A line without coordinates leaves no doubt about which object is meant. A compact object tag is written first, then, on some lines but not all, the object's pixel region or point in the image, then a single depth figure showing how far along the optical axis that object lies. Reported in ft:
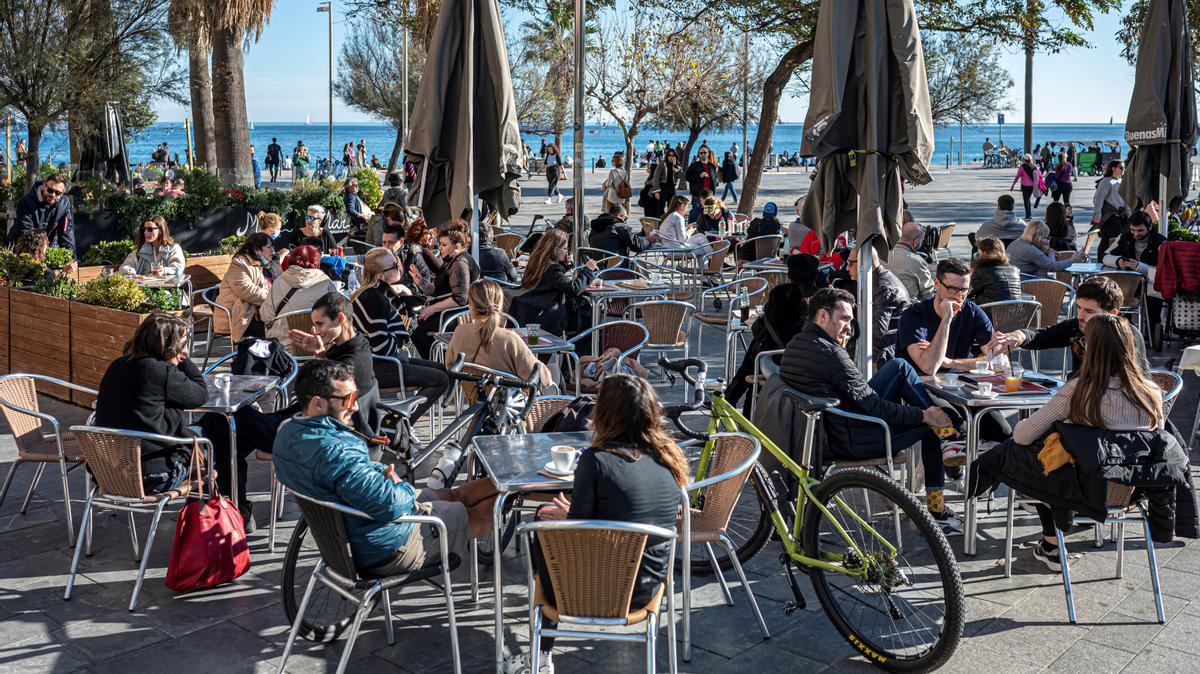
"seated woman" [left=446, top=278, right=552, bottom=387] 22.20
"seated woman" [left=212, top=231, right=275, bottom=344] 30.86
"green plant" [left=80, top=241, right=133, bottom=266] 41.14
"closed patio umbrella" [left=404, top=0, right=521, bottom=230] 26.91
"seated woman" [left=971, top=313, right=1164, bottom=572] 16.49
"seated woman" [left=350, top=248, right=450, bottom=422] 25.72
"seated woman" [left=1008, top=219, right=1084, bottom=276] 36.88
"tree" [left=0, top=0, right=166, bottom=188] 67.92
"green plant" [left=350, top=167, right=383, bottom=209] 67.37
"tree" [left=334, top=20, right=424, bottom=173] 160.45
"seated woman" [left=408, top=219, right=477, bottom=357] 30.45
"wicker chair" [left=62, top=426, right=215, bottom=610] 17.94
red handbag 17.83
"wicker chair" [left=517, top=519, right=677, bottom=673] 12.76
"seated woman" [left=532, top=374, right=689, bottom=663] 13.56
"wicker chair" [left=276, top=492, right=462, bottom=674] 14.34
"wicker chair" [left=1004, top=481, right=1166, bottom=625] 16.69
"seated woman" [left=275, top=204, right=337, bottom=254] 40.73
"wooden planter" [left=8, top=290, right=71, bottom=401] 31.24
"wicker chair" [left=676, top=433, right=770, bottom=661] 14.87
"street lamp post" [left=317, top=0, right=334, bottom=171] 153.30
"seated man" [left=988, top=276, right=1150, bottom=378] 20.68
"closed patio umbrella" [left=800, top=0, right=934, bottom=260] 20.10
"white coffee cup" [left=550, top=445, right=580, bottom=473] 15.61
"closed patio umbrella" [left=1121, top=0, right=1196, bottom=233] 36.01
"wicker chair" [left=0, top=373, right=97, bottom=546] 19.94
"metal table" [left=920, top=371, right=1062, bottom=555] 19.17
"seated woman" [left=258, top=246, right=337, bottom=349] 28.09
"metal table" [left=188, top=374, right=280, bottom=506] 19.97
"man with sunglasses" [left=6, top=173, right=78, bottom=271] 46.21
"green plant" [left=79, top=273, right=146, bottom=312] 29.94
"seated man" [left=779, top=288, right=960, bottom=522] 18.71
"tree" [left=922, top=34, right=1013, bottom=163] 169.78
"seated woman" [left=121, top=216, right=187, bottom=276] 37.11
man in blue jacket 14.46
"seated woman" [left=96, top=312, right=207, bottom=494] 18.74
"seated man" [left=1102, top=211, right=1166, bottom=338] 36.94
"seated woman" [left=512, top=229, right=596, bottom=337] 29.45
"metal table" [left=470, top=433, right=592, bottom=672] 14.61
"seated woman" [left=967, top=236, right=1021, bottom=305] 29.55
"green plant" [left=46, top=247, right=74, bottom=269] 33.83
